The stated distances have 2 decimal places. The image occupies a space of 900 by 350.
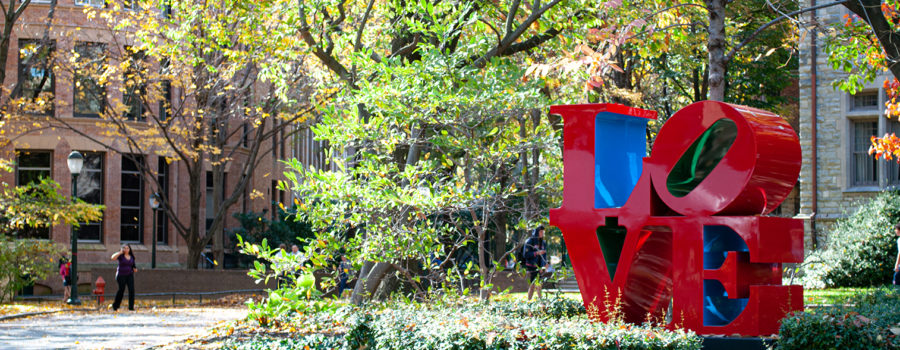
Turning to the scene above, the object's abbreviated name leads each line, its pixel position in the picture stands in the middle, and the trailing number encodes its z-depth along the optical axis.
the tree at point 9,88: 21.94
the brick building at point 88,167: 28.61
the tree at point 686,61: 10.16
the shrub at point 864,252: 20.31
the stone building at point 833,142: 23.61
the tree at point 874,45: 11.27
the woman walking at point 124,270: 20.81
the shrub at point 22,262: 22.44
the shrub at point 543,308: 10.27
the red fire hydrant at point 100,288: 23.16
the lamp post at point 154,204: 28.00
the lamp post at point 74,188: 22.62
